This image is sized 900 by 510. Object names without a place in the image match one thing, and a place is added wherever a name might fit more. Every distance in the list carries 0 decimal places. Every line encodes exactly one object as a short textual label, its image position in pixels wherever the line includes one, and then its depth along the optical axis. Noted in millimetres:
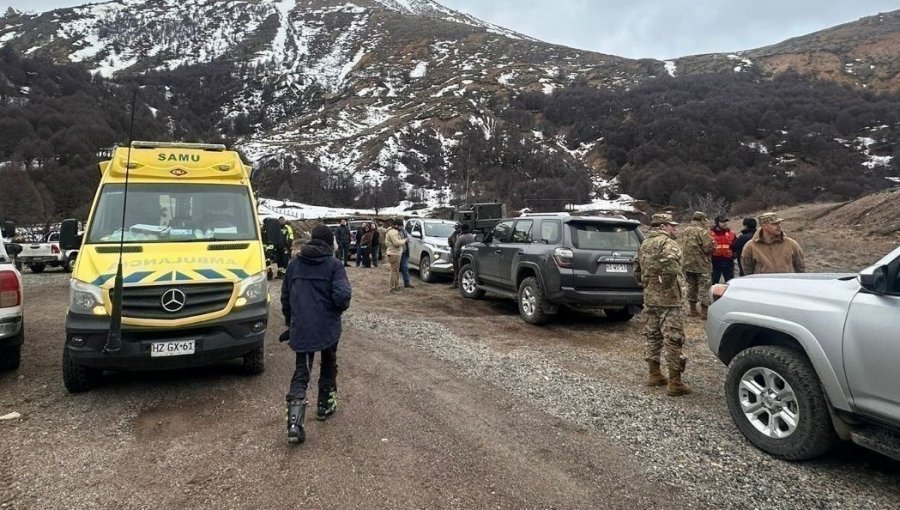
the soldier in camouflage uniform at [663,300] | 4715
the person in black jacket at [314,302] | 3822
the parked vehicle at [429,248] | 13203
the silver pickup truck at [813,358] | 2865
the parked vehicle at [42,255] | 17781
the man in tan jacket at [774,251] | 6340
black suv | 7258
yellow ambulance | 4332
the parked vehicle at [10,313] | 4832
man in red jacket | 8969
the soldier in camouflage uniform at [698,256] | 8055
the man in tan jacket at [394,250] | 11695
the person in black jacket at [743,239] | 8620
